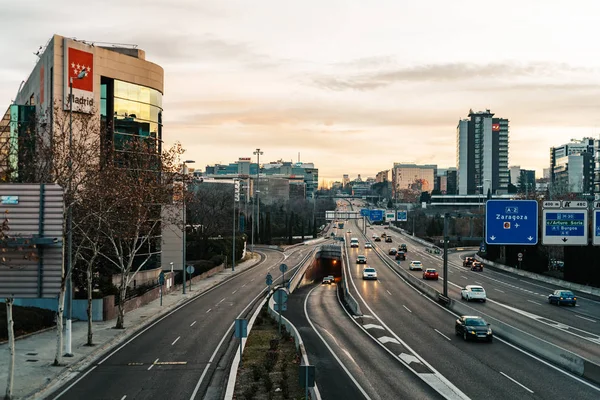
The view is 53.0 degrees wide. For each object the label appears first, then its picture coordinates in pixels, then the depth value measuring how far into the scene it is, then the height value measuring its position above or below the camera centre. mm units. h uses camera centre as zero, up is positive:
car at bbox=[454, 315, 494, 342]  32750 -6429
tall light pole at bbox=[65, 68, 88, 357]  26953 -1818
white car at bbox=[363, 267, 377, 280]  69400 -7310
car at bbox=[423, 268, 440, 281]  69125 -7286
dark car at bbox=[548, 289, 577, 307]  49228 -7005
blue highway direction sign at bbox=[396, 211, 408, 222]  122488 -960
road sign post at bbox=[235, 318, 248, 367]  23281 -4595
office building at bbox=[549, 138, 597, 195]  133712 +5576
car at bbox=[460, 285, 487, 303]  51094 -6997
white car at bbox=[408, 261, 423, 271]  80562 -7316
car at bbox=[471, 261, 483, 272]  82494 -7427
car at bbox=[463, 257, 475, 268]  87700 -7383
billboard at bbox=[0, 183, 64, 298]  18844 -931
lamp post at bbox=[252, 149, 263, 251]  127938 +12128
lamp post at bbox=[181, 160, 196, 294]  39619 +2245
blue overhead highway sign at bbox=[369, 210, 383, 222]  112444 -749
